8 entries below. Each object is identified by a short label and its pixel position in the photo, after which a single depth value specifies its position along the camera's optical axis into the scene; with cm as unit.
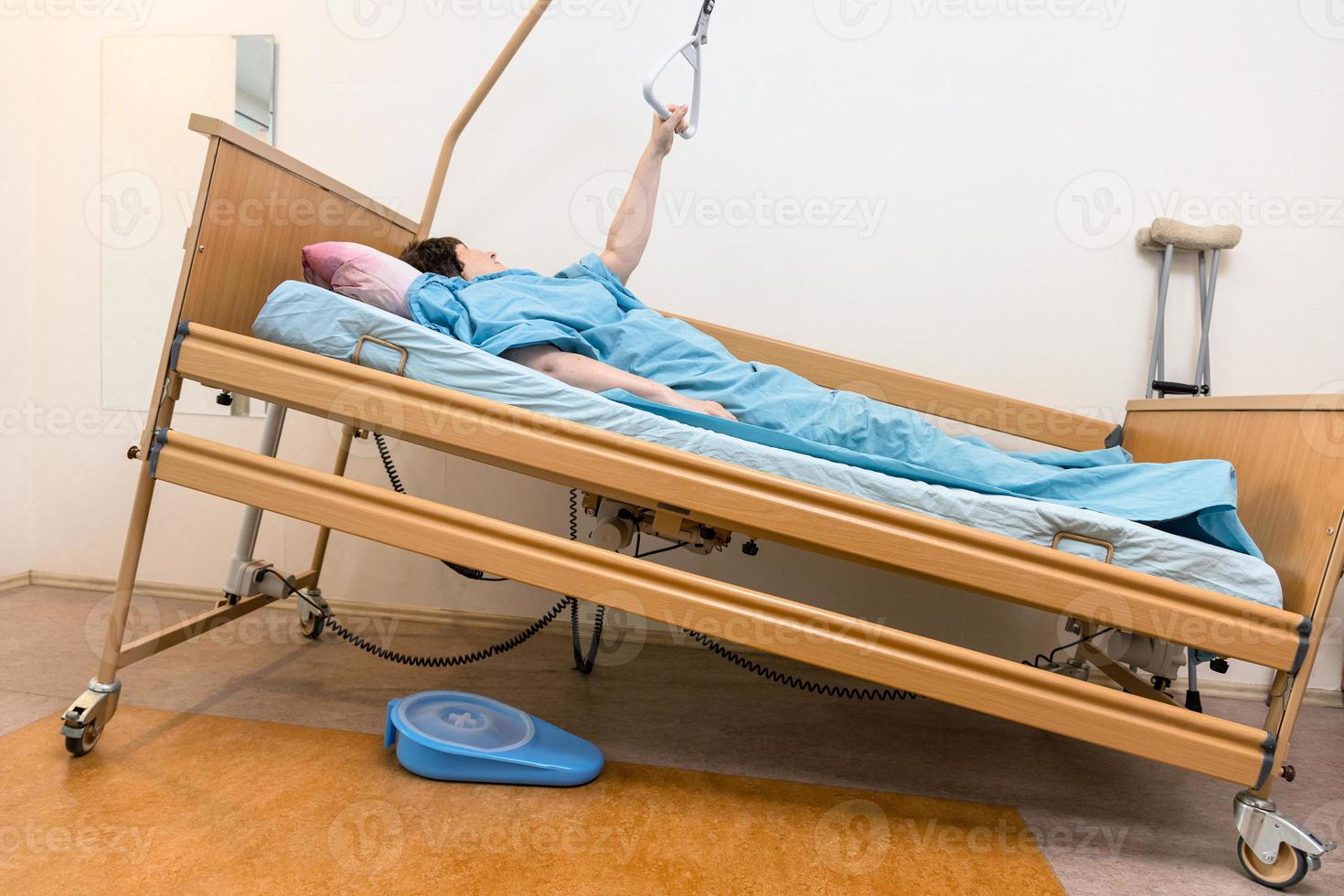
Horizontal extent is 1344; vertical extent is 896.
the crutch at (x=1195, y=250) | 219
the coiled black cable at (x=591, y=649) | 209
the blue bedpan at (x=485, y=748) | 147
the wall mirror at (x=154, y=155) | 247
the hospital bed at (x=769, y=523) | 133
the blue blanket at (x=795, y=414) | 145
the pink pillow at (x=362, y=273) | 165
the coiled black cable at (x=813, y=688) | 180
